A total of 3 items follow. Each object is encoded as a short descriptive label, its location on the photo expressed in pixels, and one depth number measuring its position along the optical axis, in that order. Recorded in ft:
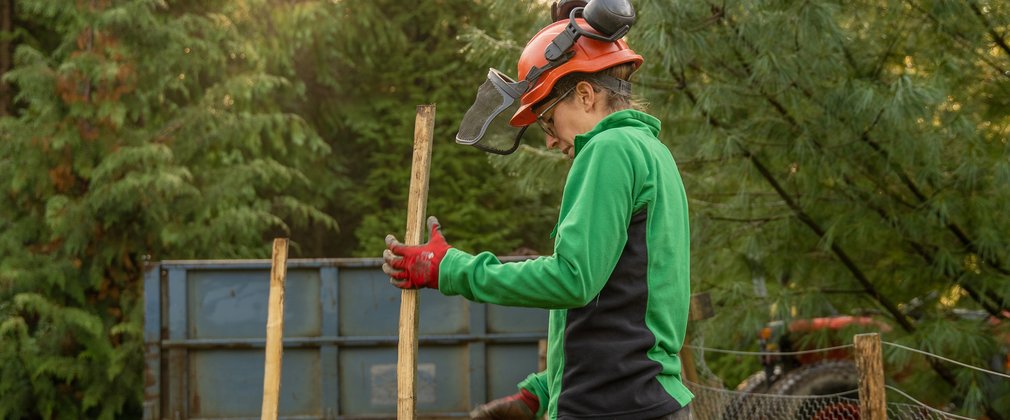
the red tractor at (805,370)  23.10
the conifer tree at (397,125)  44.65
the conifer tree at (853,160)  20.16
